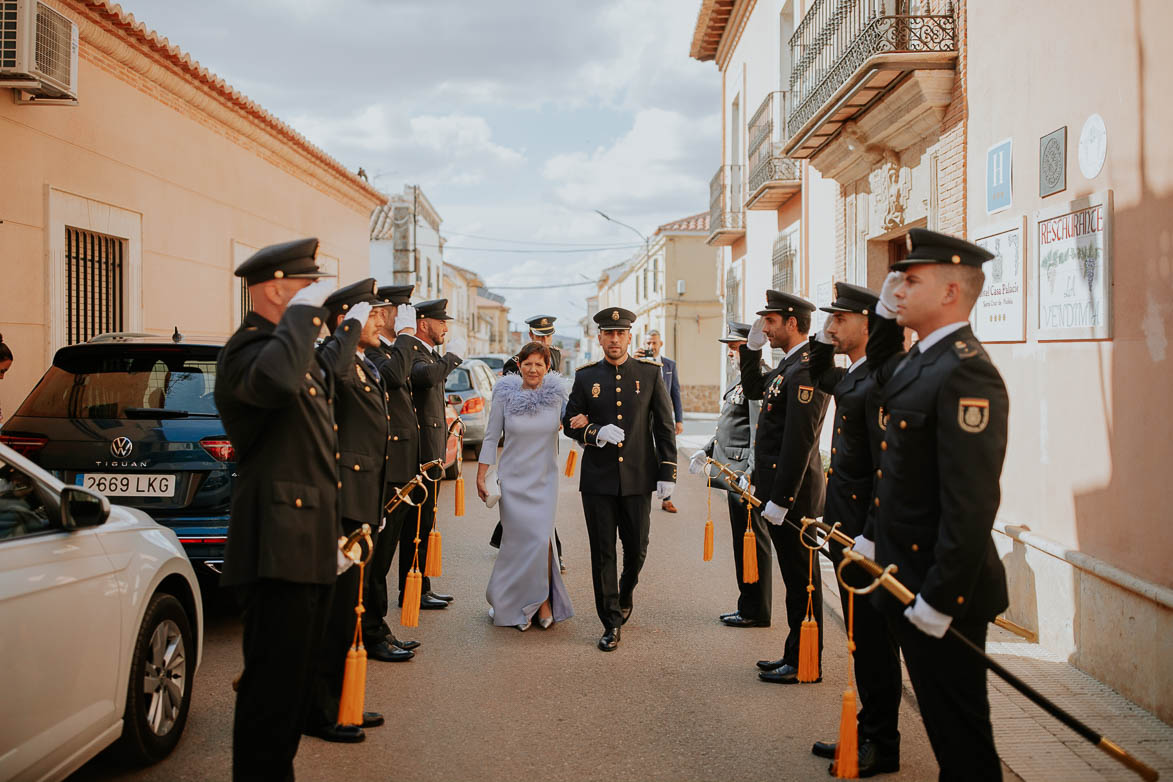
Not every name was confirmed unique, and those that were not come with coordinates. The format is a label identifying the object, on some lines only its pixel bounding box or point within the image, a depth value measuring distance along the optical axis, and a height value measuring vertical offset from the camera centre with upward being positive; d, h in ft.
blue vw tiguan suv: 18.33 -0.87
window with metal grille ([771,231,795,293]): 51.56 +7.37
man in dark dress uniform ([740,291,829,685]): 17.43 -1.00
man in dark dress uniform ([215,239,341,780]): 10.89 -1.27
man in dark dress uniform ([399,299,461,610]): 22.17 -0.01
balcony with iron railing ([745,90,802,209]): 50.31 +12.37
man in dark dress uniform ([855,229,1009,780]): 10.19 -1.03
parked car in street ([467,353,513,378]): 91.09 +3.46
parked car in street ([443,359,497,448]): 50.98 -0.02
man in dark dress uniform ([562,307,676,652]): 20.65 -1.12
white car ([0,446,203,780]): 10.25 -2.77
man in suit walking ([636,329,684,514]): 37.06 +0.92
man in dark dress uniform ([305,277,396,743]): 14.74 -1.24
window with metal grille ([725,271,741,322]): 70.84 +7.58
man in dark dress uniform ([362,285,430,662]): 19.12 -1.13
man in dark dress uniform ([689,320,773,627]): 21.65 -1.58
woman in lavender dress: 21.44 -2.12
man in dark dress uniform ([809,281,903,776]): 13.80 -1.64
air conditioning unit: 28.12 +10.19
